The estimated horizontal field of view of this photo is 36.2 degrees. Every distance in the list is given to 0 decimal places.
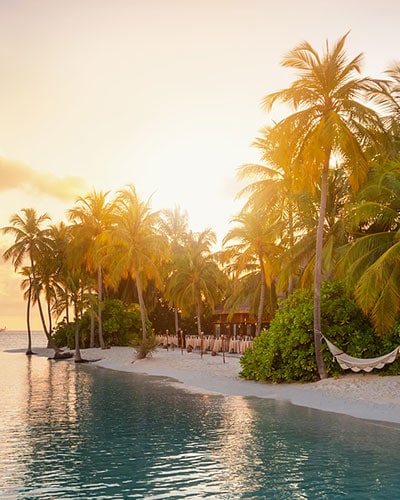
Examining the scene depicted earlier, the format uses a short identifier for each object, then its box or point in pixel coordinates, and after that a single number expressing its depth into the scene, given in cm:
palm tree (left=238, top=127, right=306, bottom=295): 2566
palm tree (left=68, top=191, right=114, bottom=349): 4138
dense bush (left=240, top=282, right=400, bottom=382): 1908
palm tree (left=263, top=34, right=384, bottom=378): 1823
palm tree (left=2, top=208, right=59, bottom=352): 4400
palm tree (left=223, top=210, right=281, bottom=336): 3011
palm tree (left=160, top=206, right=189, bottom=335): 5172
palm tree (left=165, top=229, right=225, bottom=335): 4147
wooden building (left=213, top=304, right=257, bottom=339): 4102
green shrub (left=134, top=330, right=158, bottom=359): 3319
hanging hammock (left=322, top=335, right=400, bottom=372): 1728
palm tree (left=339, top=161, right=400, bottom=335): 1664
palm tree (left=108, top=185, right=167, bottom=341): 3444
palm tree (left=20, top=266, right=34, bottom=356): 4856
